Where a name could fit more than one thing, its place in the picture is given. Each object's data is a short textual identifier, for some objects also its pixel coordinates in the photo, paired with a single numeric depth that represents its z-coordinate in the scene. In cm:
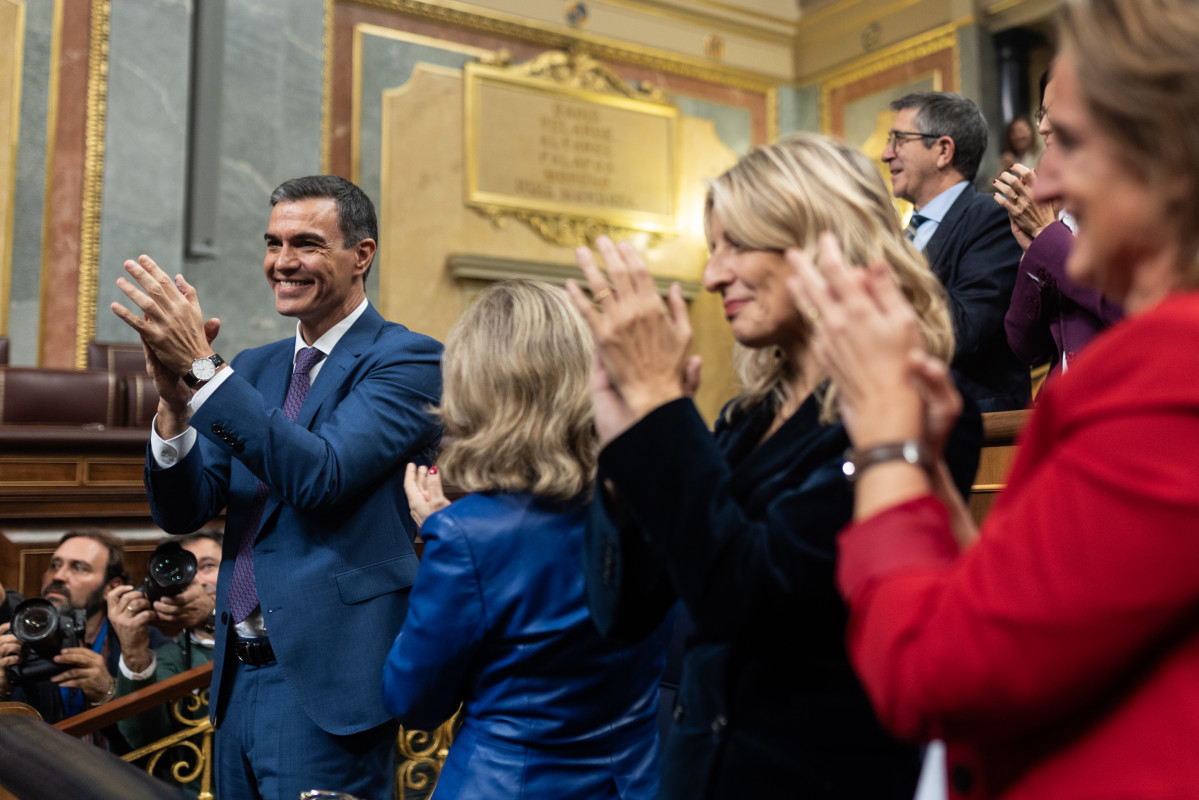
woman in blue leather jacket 148
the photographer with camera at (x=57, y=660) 267
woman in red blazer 67
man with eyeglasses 271
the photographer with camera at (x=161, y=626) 263
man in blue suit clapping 190
